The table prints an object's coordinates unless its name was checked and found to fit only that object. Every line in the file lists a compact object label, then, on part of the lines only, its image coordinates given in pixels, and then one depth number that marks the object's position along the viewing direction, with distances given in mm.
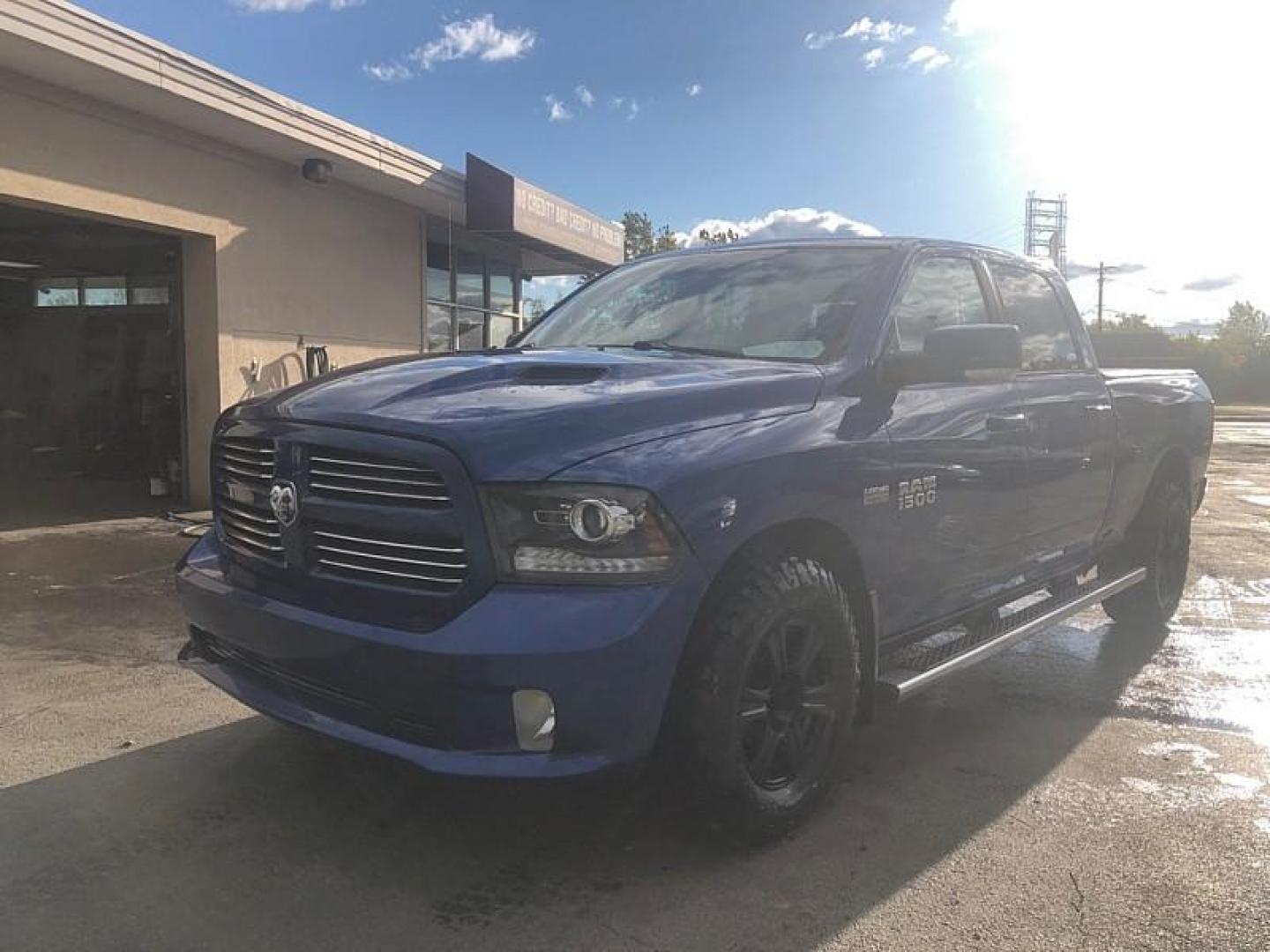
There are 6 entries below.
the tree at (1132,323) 88338
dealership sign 12227
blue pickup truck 2609
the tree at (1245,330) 63375
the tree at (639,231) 41394
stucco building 8312
